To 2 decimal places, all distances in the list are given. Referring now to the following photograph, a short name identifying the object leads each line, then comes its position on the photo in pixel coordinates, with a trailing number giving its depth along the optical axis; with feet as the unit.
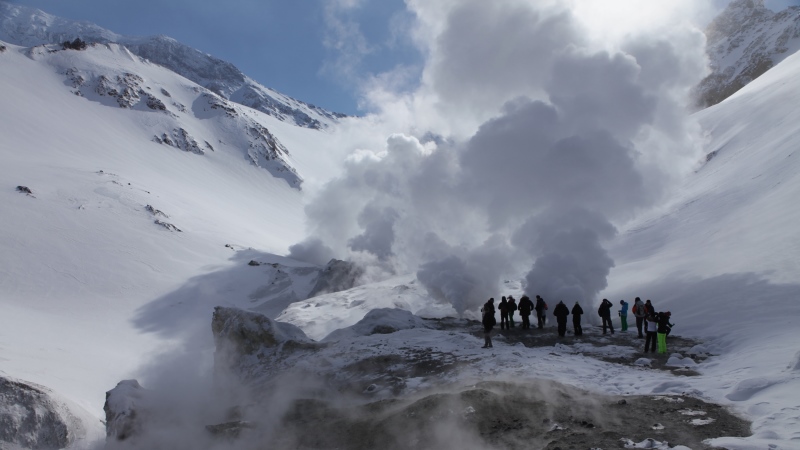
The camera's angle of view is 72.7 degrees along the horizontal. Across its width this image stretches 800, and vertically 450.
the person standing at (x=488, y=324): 45.44
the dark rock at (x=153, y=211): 154.10
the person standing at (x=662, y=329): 41.47
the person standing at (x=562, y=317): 51.31
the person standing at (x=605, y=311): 51.72
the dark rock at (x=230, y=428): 34.81
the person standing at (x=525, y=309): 56.85
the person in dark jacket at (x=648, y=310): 43.68
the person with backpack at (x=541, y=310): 57.06
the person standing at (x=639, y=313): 48.39
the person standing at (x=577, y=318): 51.67
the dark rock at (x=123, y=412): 39.47
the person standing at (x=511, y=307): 57.31
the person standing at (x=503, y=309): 57.21
